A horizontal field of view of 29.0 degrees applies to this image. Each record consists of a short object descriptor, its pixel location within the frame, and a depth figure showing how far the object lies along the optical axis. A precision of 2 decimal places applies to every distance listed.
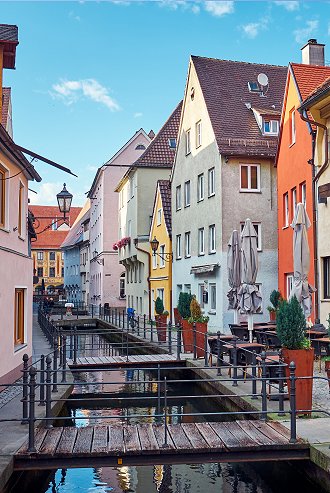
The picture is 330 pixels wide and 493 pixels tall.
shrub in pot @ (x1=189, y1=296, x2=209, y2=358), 18.79
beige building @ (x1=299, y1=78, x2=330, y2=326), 19.86
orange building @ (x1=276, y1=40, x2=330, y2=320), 21.89
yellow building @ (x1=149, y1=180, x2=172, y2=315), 36.62
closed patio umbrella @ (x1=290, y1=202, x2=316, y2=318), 16.41
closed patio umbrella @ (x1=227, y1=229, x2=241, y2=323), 18.89
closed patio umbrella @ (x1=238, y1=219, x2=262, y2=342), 17.66
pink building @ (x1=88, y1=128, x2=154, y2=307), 52.03
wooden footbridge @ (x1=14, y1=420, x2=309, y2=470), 8.62
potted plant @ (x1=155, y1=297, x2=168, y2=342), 24.49
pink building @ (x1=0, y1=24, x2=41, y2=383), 14.33
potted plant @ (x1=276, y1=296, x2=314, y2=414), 10.40
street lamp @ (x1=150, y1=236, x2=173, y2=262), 36.31
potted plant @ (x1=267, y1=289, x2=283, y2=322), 24.22
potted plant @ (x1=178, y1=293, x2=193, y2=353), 20.58
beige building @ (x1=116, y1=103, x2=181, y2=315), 40.78
